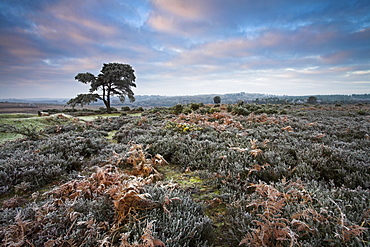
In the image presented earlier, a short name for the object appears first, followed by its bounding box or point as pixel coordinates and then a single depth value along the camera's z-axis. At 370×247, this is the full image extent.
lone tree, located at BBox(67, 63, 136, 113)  23.31
